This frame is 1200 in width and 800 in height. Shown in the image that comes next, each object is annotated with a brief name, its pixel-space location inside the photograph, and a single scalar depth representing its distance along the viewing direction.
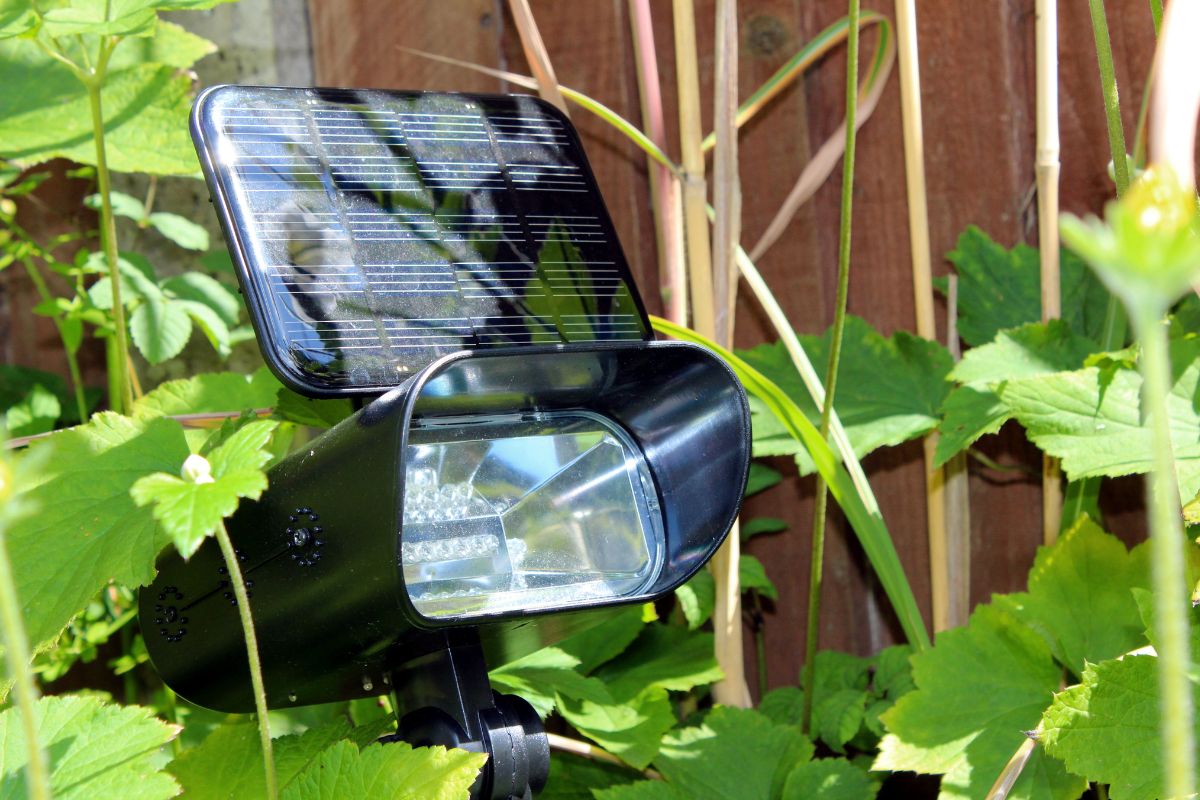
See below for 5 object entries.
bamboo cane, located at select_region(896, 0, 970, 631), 1.51
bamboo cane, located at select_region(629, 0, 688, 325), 1.51
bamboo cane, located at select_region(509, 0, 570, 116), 1.48
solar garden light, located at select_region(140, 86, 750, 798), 1.26
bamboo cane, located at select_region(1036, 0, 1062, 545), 1.43
